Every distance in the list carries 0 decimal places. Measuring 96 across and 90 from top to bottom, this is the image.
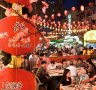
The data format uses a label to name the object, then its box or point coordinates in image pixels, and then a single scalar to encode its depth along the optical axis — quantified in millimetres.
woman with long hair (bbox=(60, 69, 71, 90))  8339
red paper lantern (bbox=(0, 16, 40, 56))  2896
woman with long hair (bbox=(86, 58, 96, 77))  10508
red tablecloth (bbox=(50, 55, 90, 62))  17784
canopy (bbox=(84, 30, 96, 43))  19594
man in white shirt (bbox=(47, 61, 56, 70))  12146
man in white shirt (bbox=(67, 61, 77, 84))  8239
